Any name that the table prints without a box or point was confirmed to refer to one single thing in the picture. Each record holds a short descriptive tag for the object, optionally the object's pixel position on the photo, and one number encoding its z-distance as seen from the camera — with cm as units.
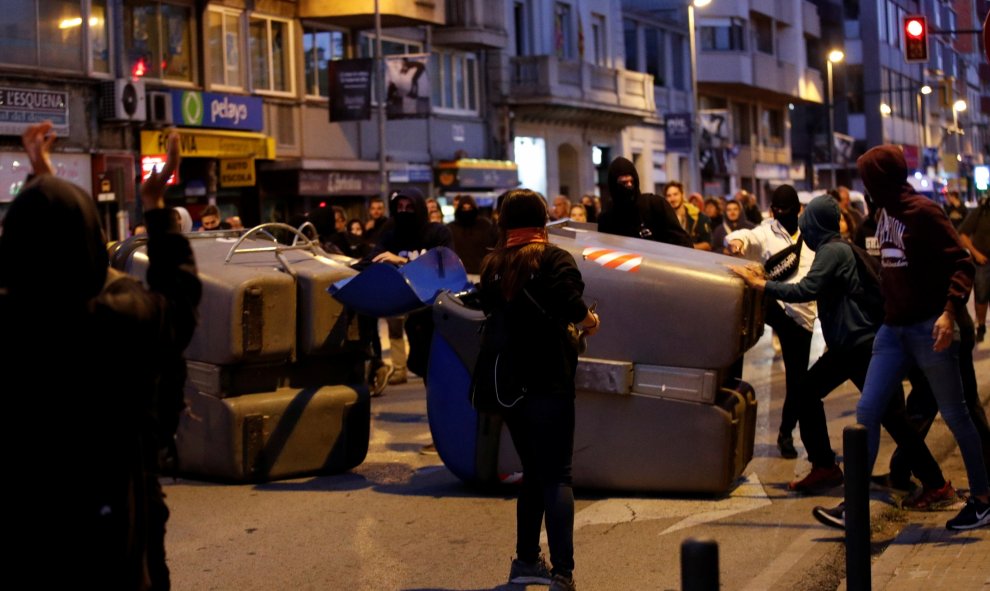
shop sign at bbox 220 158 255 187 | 2881
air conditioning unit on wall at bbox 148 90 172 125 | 2631
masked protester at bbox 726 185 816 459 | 965
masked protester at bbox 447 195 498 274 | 1449
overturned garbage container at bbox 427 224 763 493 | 792
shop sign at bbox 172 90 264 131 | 2714
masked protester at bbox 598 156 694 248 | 1007
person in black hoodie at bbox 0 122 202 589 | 362
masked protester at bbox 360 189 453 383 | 1153
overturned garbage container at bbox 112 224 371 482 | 880
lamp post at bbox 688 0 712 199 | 4544
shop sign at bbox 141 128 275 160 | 2664
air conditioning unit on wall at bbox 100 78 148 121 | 2555
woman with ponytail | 606
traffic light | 2671
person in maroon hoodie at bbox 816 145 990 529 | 715
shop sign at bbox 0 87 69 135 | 2369
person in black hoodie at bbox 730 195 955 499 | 784
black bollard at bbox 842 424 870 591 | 522
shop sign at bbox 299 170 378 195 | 3078
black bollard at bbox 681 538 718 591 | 349
